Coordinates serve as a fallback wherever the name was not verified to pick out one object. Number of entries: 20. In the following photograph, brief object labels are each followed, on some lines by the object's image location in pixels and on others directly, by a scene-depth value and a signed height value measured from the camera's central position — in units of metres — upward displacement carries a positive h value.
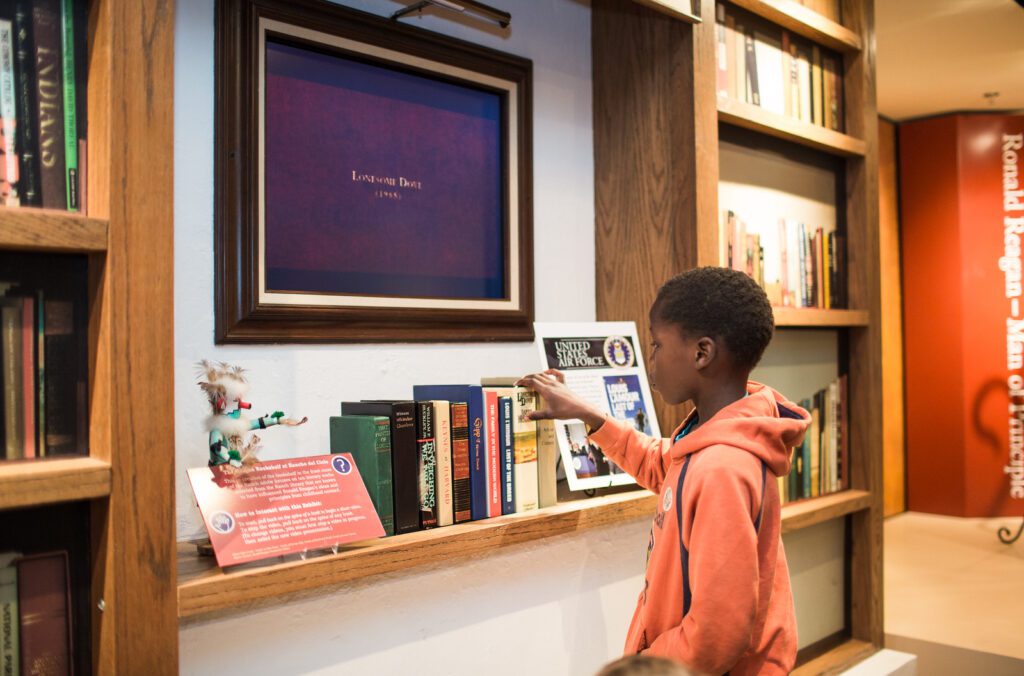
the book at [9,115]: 1.05 +0.31
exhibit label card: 1.20 -0.25
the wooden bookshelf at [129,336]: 1.06 +0.02
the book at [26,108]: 1.07 +0.32
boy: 1.18 -0.23
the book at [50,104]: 1.09 +0.34
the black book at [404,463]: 1.45 -0.21
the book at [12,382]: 1.05 -0.04
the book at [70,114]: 1.11 +0.33
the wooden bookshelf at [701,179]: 2.04 +0.44
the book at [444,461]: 1.52 -0.21
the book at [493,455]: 1.60 -0.21
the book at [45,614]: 1.07 -0.35
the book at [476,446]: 1.58 -0.19
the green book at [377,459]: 1.42 -0.20
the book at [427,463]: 1.49 -0.21
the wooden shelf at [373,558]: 1.17 -0.35
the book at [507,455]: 1.62 -0.22
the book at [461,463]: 1.55 -0.22
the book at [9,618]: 1.05 -0.34
